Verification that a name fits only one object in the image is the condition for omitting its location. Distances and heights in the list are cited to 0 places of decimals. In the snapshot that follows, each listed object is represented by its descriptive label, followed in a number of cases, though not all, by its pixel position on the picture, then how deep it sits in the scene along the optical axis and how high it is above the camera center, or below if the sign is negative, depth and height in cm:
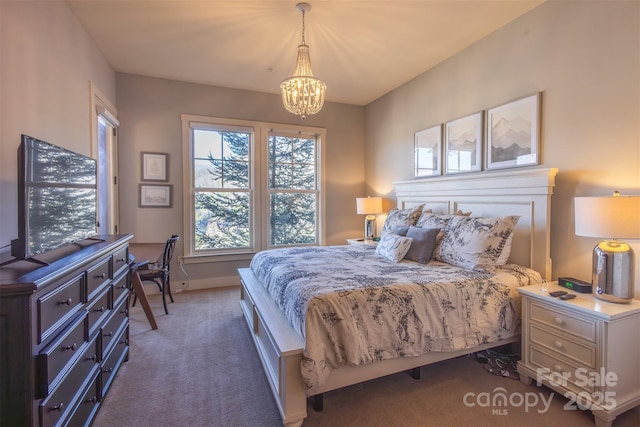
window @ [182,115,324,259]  432 +35
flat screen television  128 +5
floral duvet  172 -62
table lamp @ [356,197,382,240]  450 +5
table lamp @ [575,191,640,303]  174 -15
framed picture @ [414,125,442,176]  364 +71
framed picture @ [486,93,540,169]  260 +69
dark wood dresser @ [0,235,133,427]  107 -54
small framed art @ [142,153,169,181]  401 +57
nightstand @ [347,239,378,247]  391 -46
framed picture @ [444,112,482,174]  312 +70
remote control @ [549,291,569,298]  198 -55
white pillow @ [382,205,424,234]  335 -10
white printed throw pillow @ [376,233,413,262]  274 -35
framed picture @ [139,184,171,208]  402 +17
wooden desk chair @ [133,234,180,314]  325 -67
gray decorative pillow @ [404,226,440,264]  269 -32
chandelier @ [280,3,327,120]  253 +103
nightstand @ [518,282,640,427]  171 -86
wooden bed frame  167 -43
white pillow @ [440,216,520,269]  240 -26
